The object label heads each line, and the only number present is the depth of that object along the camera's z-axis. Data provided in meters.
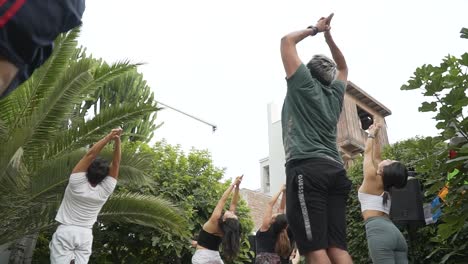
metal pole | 16.86
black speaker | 6.25
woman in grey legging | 4.49
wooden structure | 20.89
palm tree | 6.71
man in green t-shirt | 3.07
